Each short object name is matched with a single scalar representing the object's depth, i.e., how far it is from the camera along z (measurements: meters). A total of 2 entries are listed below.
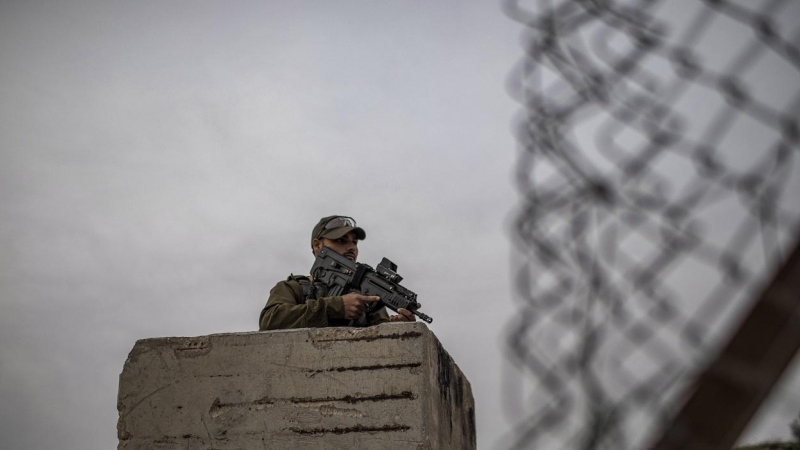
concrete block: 3.26
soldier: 3.86
